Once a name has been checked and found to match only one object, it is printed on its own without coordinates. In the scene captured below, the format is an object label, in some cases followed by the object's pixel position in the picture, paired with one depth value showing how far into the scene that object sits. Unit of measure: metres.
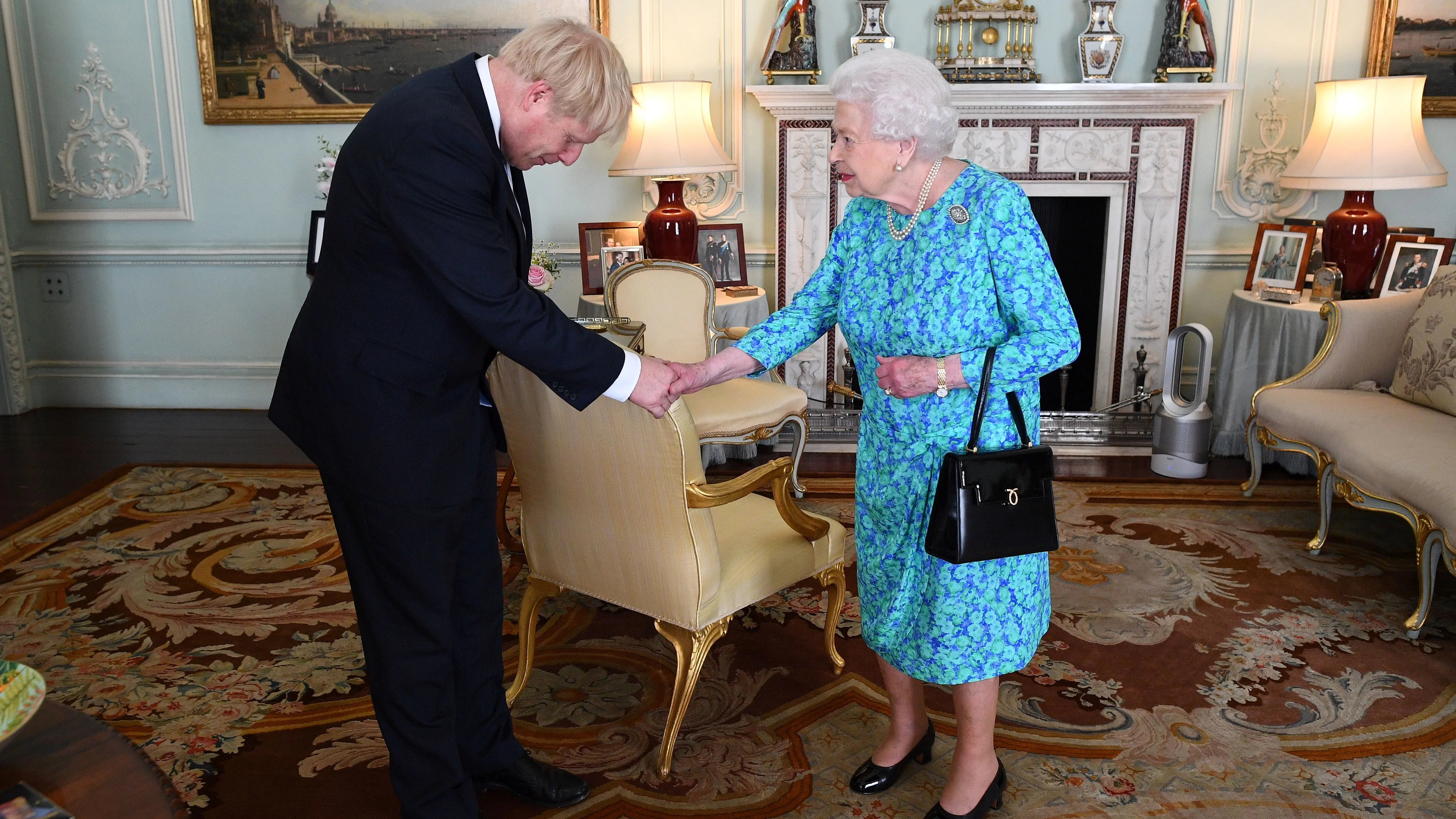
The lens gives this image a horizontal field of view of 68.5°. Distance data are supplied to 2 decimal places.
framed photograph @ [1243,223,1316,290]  4.54
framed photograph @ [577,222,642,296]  4.87
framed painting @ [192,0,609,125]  5.15
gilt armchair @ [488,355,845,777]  2.14
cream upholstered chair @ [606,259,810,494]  4.09
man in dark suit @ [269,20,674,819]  1.75
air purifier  4.37
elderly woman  1.87
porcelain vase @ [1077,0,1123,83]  4.68
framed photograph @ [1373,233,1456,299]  4.18
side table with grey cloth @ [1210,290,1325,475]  4.23
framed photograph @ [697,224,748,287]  5.05
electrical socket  5.63
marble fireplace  4.72
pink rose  3.73
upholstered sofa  2.98
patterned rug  2.30
